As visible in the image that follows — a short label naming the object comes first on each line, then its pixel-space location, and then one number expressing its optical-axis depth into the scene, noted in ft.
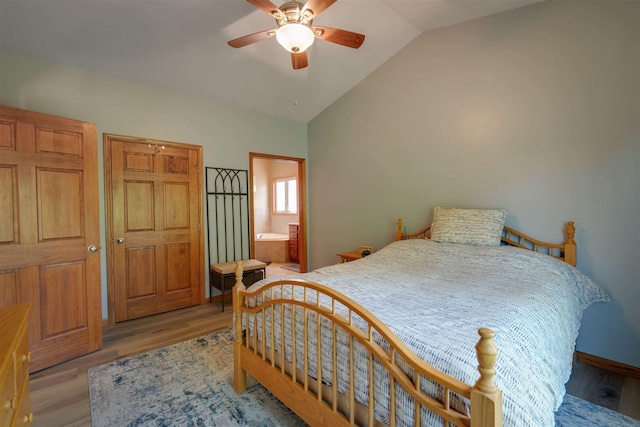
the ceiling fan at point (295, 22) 6.03
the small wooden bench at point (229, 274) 11.49
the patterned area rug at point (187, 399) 5.75
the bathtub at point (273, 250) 21.53
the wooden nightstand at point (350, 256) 12.09
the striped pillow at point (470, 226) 8.49
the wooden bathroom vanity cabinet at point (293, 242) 21.19
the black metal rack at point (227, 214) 12.54
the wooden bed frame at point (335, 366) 2.74
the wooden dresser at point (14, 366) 2.90
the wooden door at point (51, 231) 7.13
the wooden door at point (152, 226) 10.28
